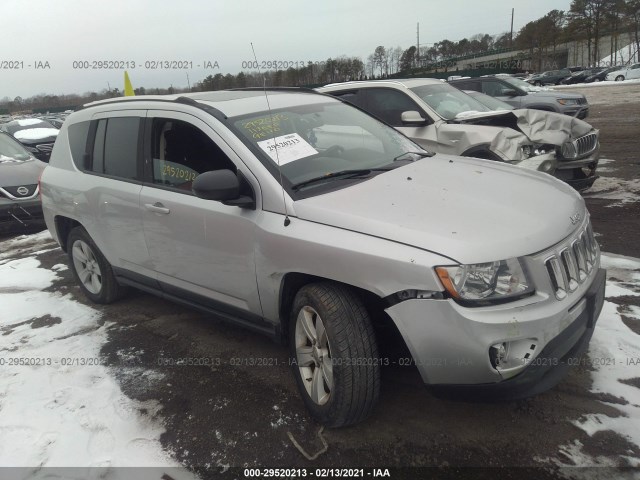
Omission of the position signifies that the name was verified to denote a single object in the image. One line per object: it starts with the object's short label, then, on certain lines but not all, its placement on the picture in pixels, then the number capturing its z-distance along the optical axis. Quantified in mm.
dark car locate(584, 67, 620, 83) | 44000
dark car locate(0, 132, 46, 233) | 7684
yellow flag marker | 6730
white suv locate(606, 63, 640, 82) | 40066
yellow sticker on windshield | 3207
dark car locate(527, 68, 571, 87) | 46816
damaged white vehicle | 6154
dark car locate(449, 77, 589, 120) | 12820
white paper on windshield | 3051
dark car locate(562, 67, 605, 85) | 45219
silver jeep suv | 2248
